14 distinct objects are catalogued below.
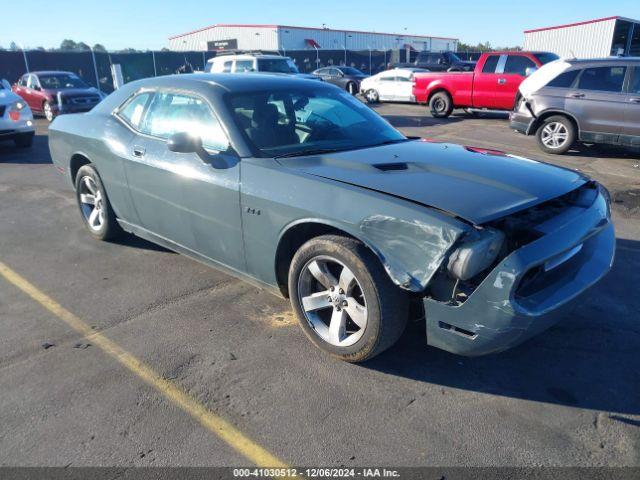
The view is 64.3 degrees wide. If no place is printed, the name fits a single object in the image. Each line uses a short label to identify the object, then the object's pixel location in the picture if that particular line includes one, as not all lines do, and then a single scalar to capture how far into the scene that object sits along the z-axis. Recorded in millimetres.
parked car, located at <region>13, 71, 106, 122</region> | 14906
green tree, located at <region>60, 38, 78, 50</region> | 90781
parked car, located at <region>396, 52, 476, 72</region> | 26597
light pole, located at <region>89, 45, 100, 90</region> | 25995
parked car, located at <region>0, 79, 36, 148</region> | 10258
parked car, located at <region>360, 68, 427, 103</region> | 18422
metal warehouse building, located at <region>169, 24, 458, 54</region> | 51716
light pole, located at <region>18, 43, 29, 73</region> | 23859
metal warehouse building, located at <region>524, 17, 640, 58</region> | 29609
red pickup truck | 13625
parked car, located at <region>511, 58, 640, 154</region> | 8609
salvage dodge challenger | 2570
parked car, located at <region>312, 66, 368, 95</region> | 22781
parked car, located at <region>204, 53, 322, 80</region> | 17000
